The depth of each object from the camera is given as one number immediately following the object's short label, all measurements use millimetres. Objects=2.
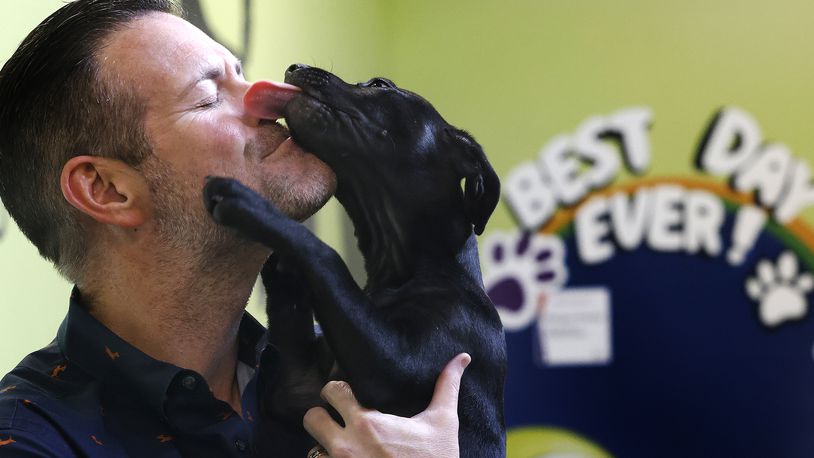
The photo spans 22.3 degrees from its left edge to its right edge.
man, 1675
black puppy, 1656
